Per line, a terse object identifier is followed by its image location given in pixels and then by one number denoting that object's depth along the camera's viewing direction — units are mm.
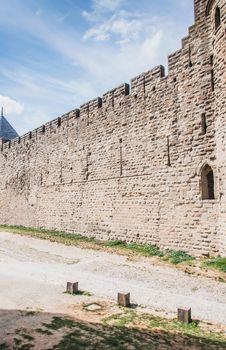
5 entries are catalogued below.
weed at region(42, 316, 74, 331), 5030
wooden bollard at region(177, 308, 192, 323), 5328
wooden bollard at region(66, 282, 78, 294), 6905
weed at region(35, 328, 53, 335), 4762
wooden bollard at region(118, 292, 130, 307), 6117
